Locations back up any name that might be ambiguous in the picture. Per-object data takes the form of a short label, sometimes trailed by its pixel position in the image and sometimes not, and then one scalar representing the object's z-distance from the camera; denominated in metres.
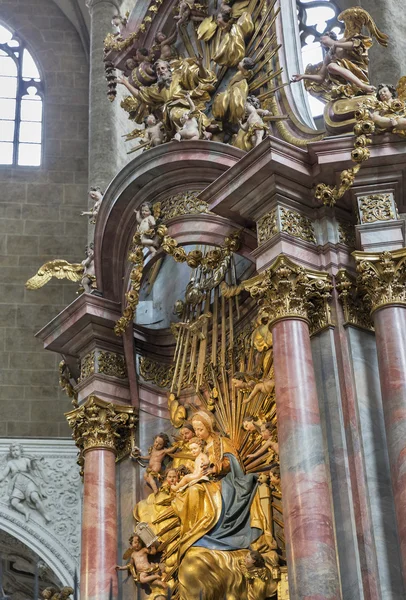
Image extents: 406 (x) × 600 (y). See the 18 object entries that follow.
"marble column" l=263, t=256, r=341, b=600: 7.34
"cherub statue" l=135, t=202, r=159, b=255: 9.88
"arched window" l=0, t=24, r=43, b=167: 17.02
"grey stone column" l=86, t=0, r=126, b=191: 14.33
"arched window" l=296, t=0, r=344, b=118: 16.42
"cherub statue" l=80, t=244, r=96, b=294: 10.92
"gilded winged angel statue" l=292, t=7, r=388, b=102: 9.25
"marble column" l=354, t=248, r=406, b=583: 7.56
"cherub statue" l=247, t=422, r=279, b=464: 9.13
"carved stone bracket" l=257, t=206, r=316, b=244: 8.73
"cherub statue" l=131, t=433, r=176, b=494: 10.12
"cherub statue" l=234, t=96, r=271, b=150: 9.59
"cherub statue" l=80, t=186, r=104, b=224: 11.00
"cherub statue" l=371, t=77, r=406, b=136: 8.58
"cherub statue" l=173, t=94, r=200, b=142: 9.82
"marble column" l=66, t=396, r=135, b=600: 9.74
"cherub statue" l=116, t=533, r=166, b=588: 9.55
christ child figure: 9.68
